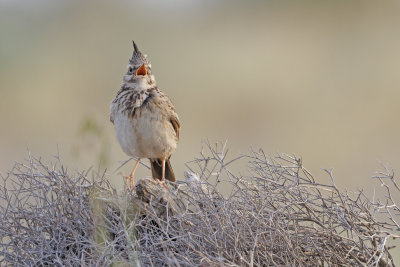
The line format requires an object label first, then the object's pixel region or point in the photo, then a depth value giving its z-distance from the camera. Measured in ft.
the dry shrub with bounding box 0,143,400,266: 27.04
